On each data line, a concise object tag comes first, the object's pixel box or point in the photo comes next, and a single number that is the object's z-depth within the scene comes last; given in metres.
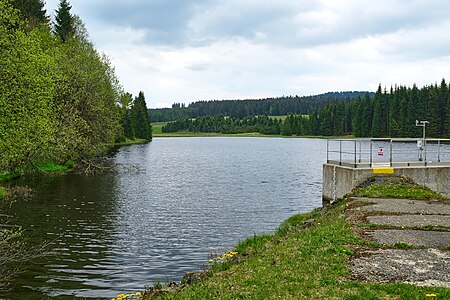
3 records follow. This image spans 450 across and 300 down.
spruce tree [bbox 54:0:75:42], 75.19
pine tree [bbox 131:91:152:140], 141.46
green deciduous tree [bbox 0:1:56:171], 25.94
